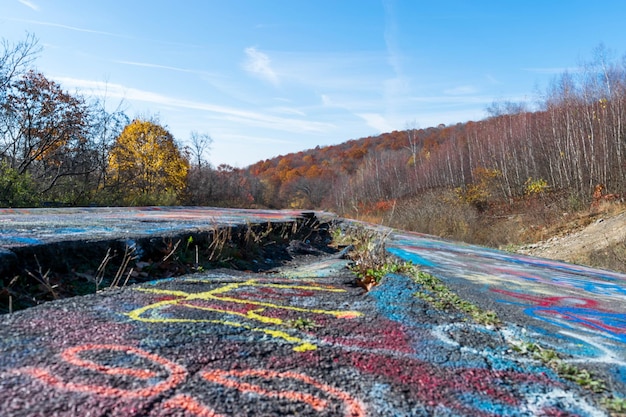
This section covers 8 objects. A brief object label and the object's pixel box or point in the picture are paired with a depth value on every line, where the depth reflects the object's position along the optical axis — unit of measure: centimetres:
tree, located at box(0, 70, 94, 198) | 1409
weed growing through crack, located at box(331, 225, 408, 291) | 365
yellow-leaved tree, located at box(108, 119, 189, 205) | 1889
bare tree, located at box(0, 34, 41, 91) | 1384
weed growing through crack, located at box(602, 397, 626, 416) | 149
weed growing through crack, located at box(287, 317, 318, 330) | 219
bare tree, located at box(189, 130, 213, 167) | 3469
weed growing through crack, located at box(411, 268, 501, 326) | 254
